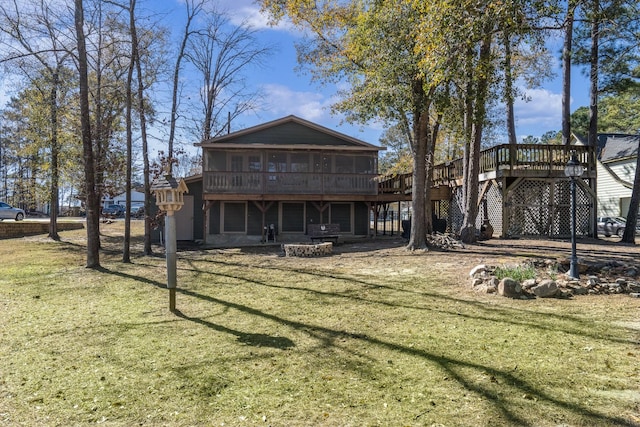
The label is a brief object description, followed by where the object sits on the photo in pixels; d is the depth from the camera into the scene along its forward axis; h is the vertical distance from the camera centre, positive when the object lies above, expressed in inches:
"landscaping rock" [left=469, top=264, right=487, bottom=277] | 334.3 -46.9
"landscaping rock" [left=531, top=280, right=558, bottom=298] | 284.7 -53.4
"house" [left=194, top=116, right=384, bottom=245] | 674.8 +53.9
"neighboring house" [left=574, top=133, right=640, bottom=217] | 997.2 +103.3
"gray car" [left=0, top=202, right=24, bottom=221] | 1091.3 +4.7
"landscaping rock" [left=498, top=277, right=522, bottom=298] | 283.7 -52.0
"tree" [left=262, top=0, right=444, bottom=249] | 431.2 +176.3
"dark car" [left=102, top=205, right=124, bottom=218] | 1434.1 +21.5
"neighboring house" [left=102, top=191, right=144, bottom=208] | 2151.7 +99.1
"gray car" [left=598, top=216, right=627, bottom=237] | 854.6 -25.8
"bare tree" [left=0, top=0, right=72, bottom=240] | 461.3 +198.3
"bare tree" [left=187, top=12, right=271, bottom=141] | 1106.1 +335.1
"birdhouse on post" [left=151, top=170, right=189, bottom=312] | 257.1 +3.5
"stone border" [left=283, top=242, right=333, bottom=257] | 524.1 -46.0
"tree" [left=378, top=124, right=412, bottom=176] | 1536.9 +265.1
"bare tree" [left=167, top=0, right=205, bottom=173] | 640.4 +217.0
